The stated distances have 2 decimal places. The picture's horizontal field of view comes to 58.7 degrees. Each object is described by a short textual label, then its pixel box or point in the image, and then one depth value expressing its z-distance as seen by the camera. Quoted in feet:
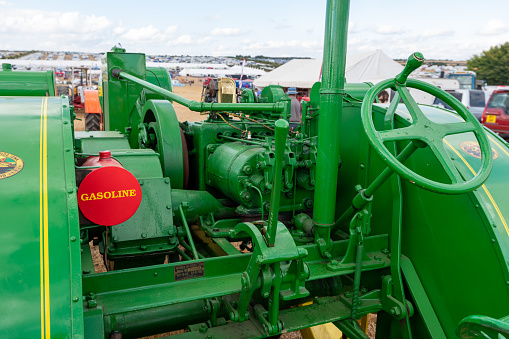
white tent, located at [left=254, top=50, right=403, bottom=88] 54.29
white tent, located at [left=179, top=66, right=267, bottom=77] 127.58
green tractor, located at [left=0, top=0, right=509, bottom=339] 5.65
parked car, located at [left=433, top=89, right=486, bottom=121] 49.70
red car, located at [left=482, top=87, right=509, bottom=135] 40.42
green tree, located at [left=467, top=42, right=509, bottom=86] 124.47
